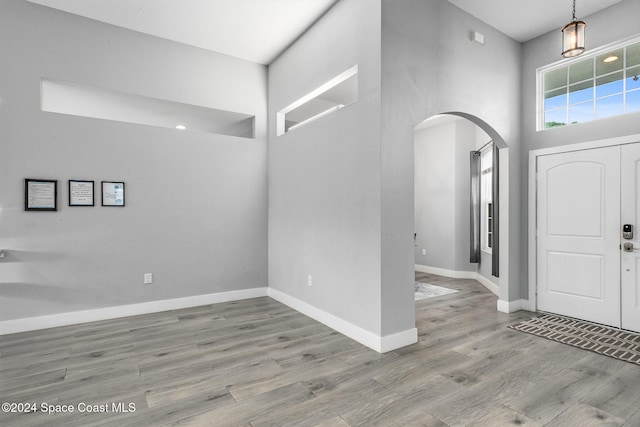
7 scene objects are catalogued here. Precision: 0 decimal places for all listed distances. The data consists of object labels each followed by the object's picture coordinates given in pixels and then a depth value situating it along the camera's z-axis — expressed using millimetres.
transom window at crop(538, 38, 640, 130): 3492
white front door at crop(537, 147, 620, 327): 3592
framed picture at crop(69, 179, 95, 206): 3805
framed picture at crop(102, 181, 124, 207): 3986
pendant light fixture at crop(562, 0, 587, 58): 2557
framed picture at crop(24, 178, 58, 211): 3588
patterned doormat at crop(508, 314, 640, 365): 2986
